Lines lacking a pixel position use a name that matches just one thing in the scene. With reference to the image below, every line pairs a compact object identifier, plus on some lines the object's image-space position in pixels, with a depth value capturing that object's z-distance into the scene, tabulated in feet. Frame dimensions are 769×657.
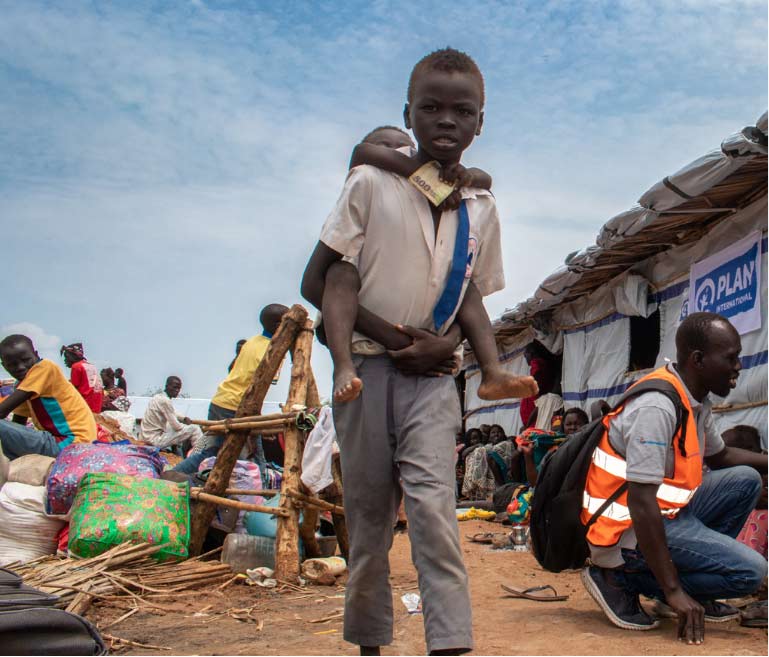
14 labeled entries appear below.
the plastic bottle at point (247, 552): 16.85
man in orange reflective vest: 10.82
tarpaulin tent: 18.79
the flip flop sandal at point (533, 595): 14.36
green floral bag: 15.81
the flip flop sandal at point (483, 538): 24.70
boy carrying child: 7.73
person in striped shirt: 19.56
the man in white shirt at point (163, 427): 35.65
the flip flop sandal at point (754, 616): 11.70
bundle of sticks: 13.39
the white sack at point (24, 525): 17.10
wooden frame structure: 16.58
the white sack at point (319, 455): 16.55
